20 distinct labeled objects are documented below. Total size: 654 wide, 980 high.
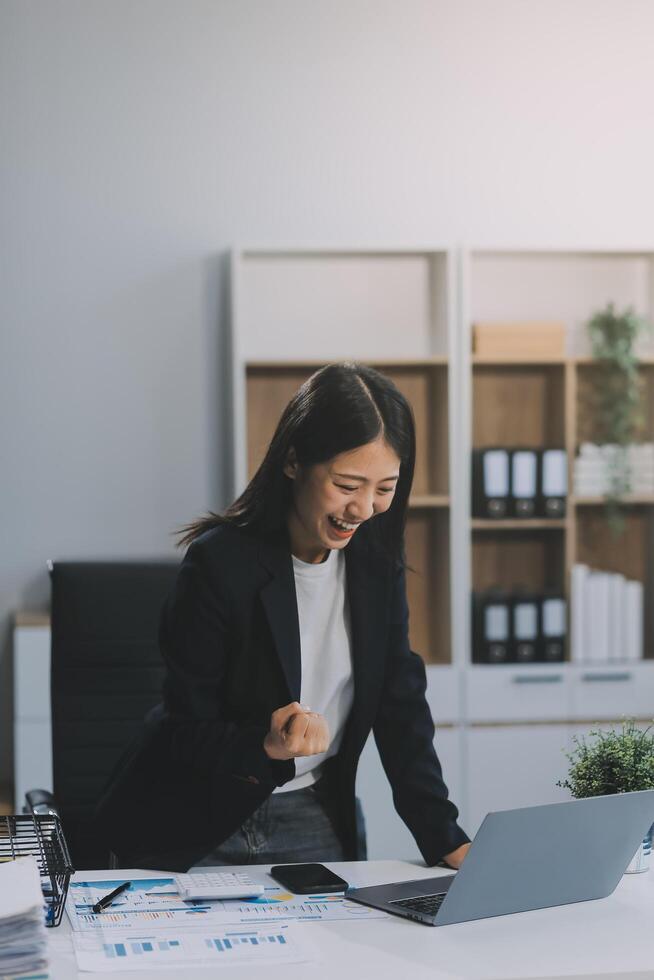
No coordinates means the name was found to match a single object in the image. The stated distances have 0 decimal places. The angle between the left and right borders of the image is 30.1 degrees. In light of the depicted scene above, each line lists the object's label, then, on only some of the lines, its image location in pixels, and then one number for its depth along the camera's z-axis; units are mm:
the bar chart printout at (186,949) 1507
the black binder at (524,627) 4148
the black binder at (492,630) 4133
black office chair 2602
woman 1959
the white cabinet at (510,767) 4059
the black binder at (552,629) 4160
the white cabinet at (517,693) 4098
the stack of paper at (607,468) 4227
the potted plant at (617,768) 1922
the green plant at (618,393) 4223
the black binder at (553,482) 4152
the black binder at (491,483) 4125
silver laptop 1624
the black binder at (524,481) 4141
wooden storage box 4195
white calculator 1744
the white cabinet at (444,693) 4070
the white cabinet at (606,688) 4160
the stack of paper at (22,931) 1409
